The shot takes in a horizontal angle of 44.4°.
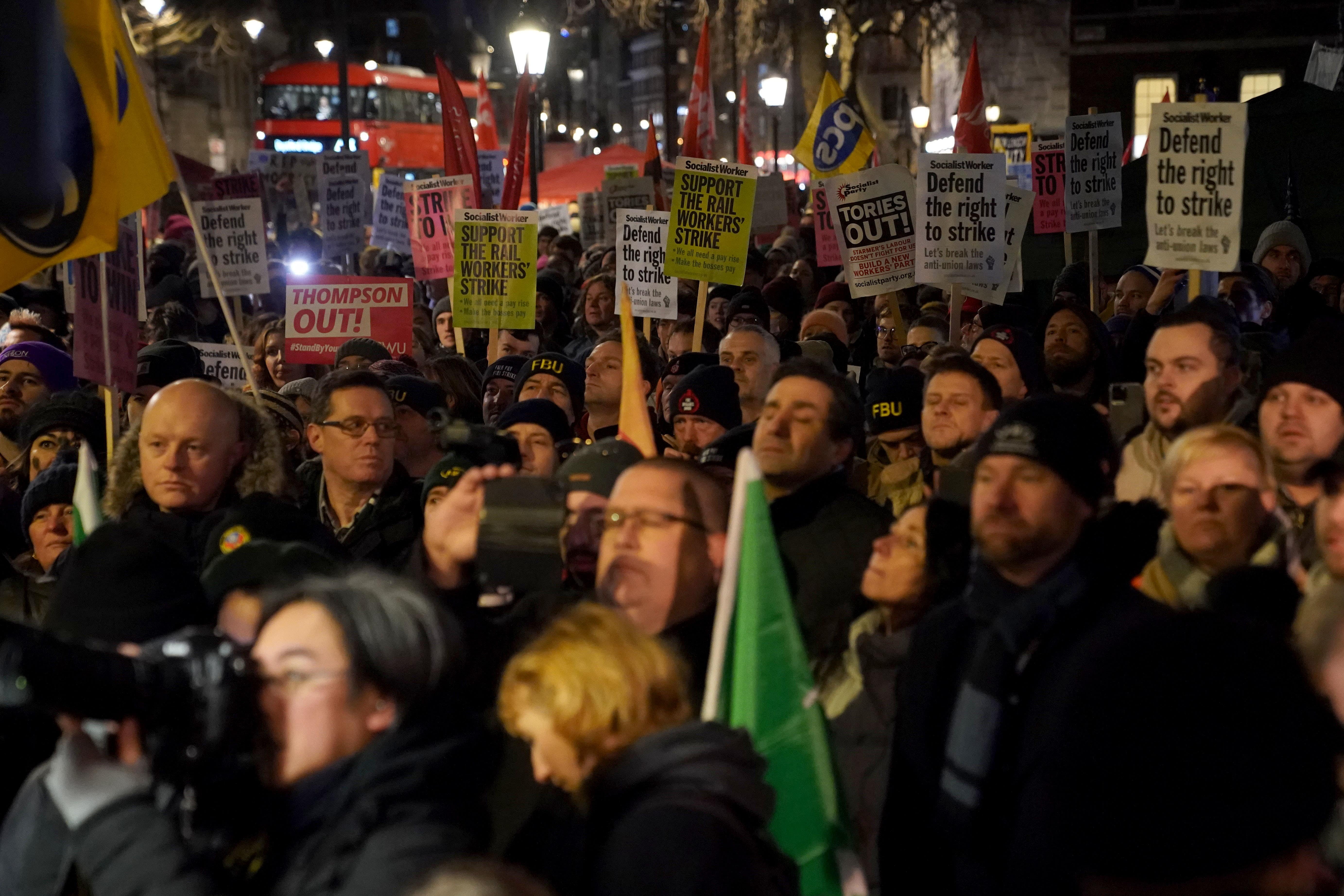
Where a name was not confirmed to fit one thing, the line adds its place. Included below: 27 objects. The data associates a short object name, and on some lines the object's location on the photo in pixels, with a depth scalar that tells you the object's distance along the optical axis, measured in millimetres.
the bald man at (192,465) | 4910
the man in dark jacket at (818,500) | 4223
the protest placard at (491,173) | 17531
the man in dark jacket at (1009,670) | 2979
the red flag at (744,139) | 24594
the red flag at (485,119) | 18703
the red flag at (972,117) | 12383
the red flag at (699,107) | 13422
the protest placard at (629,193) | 15828
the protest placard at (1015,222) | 9586
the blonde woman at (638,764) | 2617
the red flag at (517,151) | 13008
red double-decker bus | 43312
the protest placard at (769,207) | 17016
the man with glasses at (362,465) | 5652
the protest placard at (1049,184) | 13633
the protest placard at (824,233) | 13875
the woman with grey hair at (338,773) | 2631
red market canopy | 32312
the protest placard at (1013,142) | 22062
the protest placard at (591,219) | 20203
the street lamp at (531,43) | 18453
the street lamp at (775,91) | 27578
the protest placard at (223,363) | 9570
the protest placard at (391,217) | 16188
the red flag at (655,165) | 15492
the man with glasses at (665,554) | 3684
